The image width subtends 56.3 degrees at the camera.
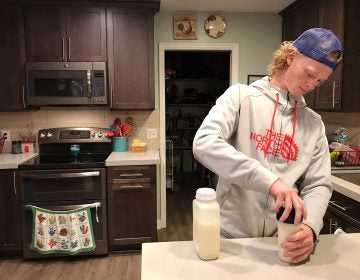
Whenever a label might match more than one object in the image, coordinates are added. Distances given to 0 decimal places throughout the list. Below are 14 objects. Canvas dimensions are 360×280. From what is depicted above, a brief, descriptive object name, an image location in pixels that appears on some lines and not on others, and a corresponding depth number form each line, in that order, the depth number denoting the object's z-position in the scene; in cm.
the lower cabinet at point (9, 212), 279
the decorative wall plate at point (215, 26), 345
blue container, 334
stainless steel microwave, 302
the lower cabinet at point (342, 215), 193
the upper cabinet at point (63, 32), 300
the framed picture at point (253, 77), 358
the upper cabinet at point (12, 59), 297
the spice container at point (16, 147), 329
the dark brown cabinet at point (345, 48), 239
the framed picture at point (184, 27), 342
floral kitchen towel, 275
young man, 101
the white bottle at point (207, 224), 91
